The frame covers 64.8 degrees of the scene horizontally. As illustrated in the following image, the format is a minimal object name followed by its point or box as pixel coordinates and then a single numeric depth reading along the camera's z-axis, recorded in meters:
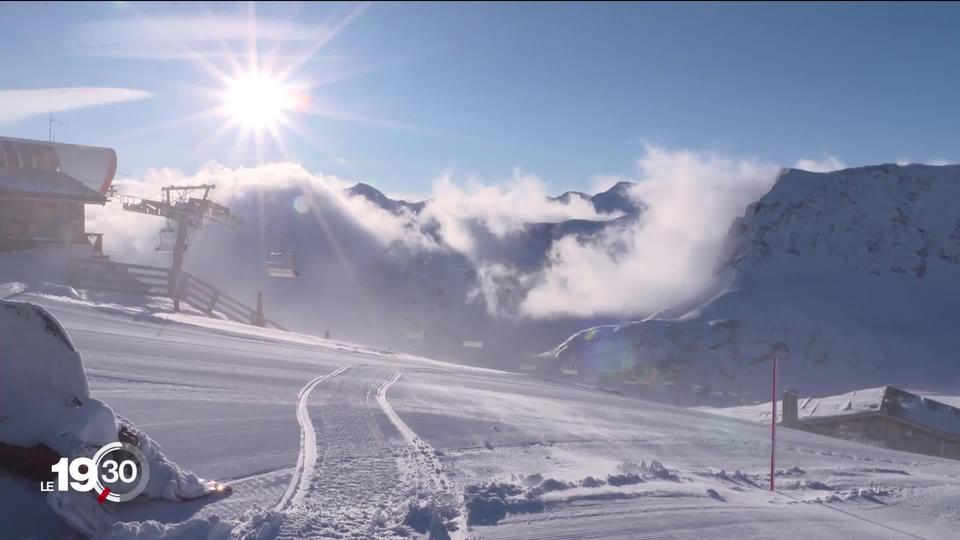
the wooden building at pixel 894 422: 31.88
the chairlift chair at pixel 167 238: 30.44
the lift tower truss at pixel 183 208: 29.84
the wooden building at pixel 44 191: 26.12
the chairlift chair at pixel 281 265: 28.89
